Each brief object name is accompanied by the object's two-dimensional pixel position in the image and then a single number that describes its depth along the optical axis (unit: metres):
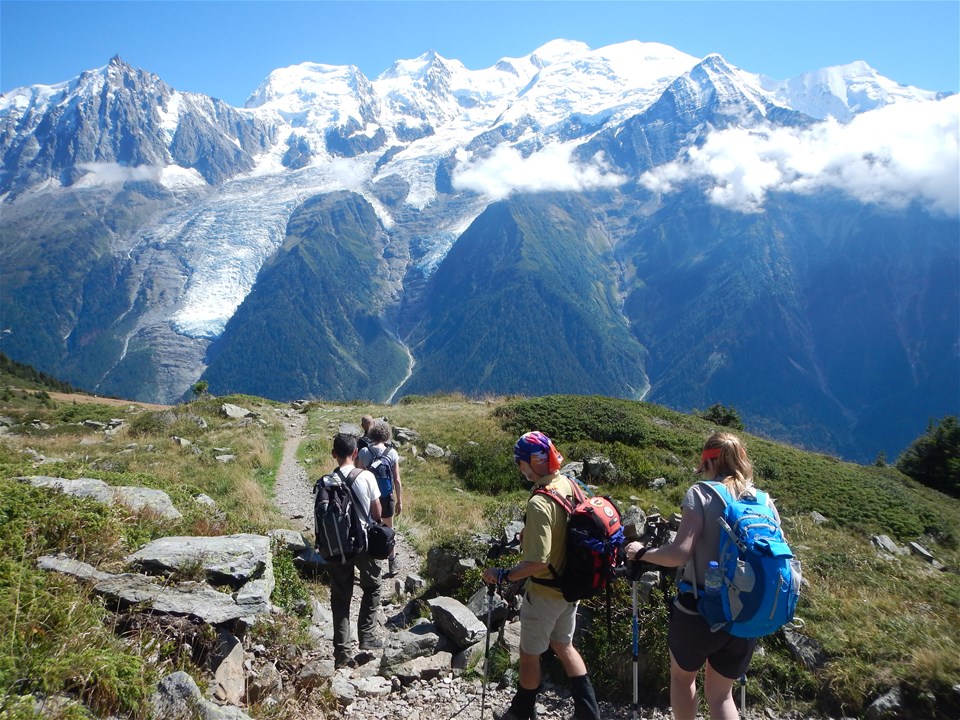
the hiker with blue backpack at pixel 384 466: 9.84
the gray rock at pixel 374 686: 6.54
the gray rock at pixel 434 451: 20.91
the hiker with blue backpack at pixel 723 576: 4.34
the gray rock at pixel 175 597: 5.55
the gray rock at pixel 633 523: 9.27
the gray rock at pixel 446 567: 9.52
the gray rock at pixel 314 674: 6.04
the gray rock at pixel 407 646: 7.04
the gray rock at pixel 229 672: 5.35
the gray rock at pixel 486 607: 8.04
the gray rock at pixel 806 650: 7.00
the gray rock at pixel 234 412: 28.48
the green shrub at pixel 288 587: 7.97
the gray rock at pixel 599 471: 17.12
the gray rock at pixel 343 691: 6.04
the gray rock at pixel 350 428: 24.68
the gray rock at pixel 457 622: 7.57
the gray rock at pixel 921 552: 13.17
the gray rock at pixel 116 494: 8.32
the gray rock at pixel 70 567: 5.60
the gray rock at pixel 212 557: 6.37
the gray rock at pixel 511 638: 7.41
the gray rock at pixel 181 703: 4.42
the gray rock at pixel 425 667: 6.88
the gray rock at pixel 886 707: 6.19
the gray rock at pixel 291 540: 9.98
